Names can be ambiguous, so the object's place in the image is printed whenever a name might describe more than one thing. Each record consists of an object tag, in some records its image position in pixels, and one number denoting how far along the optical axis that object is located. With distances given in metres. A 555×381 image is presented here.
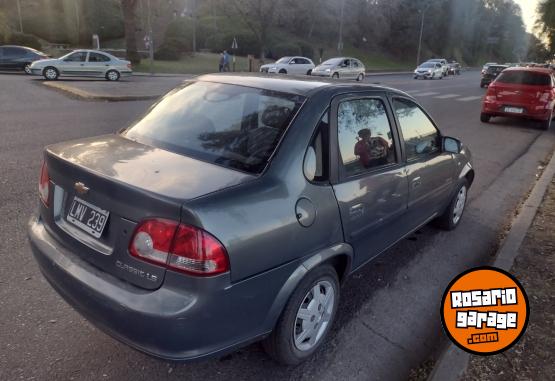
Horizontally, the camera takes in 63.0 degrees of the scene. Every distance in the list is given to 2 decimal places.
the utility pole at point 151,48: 27.62
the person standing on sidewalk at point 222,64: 29.42
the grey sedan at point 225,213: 2.13
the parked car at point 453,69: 49.56
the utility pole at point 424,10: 64.22
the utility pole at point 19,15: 45.02
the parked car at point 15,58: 23.02
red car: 12.91
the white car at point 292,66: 28.98
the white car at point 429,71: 38.38
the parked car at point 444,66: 41.46
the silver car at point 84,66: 19.78
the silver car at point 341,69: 29.39
